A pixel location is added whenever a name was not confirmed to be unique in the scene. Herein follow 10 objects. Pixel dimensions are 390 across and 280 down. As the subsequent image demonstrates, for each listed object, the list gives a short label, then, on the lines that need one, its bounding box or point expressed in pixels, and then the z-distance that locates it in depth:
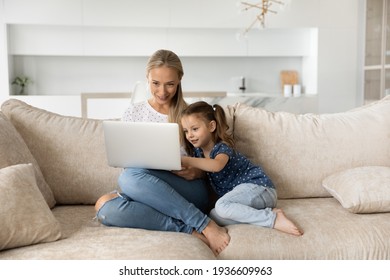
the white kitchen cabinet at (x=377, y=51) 5.05
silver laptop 1.76
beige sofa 1.55
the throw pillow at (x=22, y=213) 1.51
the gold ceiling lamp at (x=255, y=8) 5.70
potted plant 5.80
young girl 1.83
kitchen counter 5.54
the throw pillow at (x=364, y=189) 1.87
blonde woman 1.80
